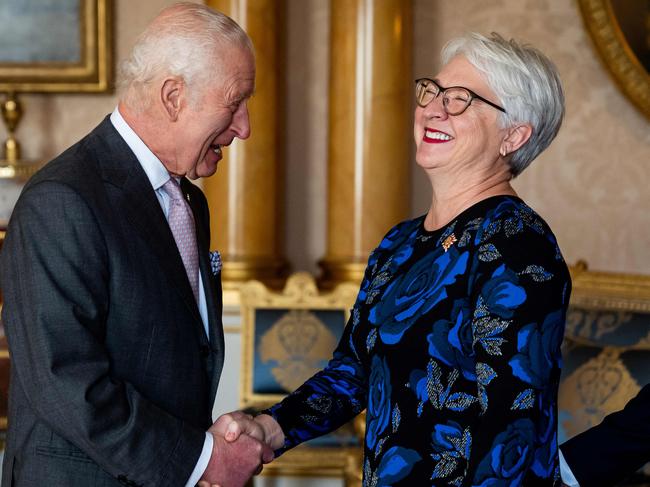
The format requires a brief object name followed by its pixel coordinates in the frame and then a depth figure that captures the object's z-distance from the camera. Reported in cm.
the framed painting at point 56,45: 543
